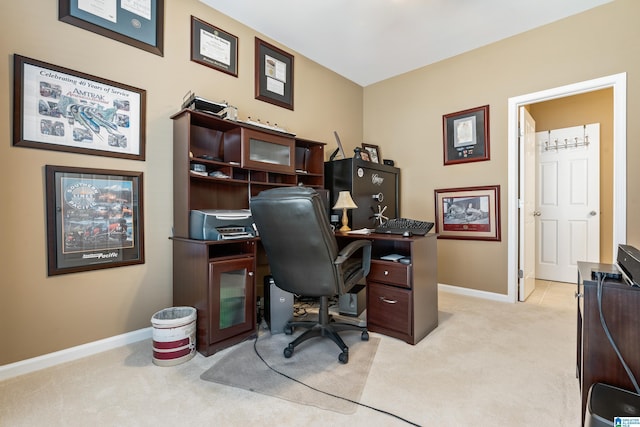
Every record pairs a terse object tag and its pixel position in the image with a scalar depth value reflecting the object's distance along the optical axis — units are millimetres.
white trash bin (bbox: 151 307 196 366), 1847
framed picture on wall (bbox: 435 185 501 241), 3230
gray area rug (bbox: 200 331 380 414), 1555
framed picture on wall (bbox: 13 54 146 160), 1760
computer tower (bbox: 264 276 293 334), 2355
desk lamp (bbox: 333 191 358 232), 2811
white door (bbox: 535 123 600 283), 3721
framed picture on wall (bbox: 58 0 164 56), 1919
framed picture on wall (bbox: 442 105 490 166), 3291
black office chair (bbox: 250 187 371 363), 1686
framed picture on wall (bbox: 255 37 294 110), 2982
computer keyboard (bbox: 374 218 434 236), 2303
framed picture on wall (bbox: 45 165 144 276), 1854
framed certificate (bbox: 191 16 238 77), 2506
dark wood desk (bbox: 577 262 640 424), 1114
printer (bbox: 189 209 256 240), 2078
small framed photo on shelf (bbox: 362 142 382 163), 4026
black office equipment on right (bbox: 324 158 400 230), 3262
